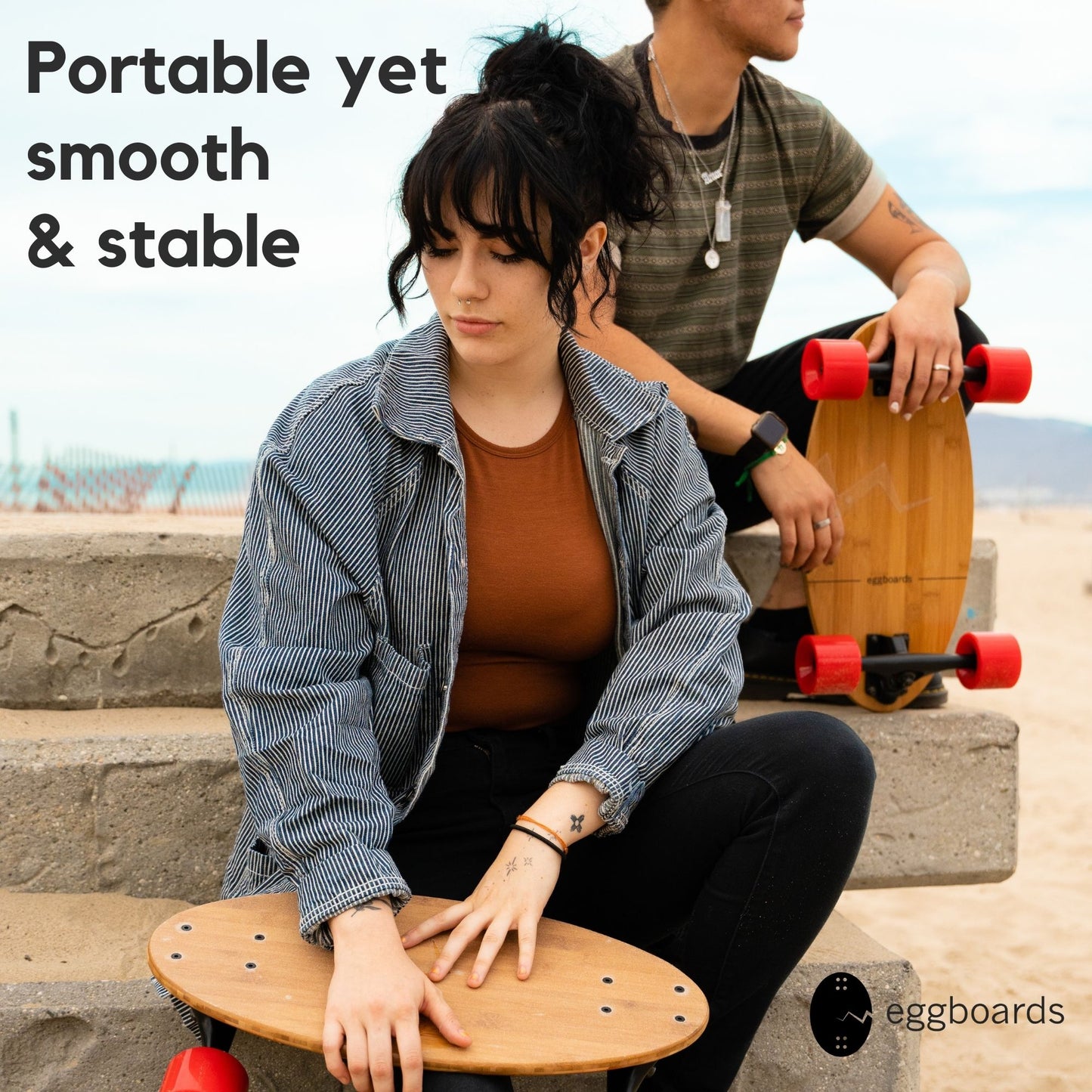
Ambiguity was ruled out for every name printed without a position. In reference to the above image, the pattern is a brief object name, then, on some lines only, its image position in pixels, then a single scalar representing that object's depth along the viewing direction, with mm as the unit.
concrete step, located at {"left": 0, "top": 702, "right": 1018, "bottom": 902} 2055
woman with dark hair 1421
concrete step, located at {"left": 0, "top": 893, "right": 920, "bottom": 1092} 1720
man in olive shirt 2287
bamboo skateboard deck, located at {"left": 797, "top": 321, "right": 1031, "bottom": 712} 2420
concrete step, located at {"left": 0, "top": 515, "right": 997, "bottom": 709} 2363
